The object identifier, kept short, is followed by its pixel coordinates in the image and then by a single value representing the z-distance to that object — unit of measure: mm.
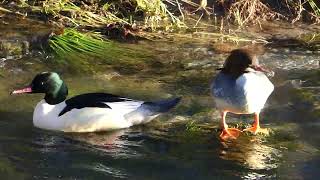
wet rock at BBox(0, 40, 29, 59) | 8734
